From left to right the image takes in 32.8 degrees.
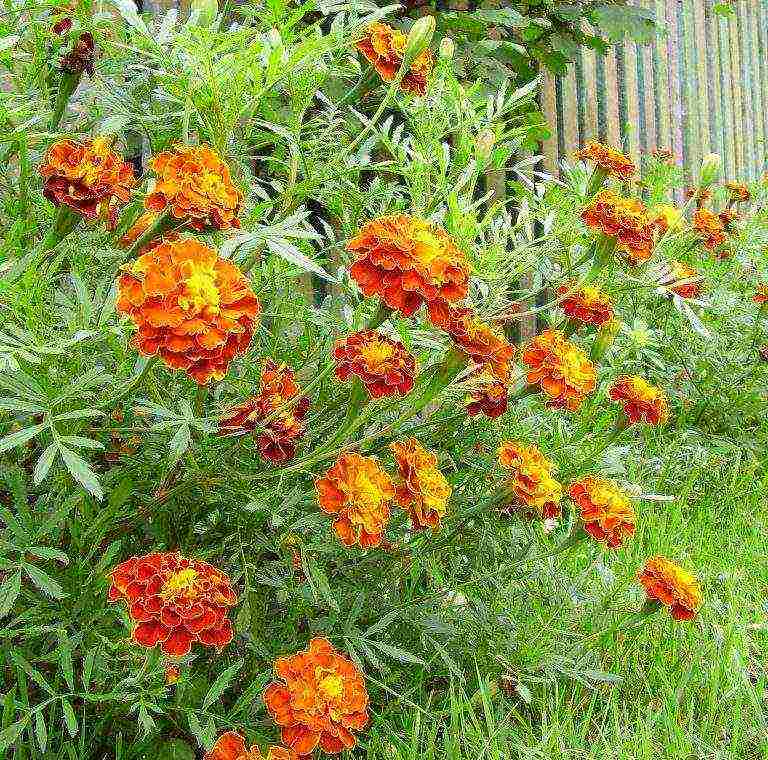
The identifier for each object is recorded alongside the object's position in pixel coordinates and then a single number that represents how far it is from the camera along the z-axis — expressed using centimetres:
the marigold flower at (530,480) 69
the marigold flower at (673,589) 73
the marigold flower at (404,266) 57
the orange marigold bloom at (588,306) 75
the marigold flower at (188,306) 52
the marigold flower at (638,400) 79
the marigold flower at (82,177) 58
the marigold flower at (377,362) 60
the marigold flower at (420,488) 65
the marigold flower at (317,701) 58
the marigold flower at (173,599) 56
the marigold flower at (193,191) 55
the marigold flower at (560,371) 70
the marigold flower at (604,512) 71
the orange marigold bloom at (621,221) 73
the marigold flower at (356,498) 62
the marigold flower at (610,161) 81
